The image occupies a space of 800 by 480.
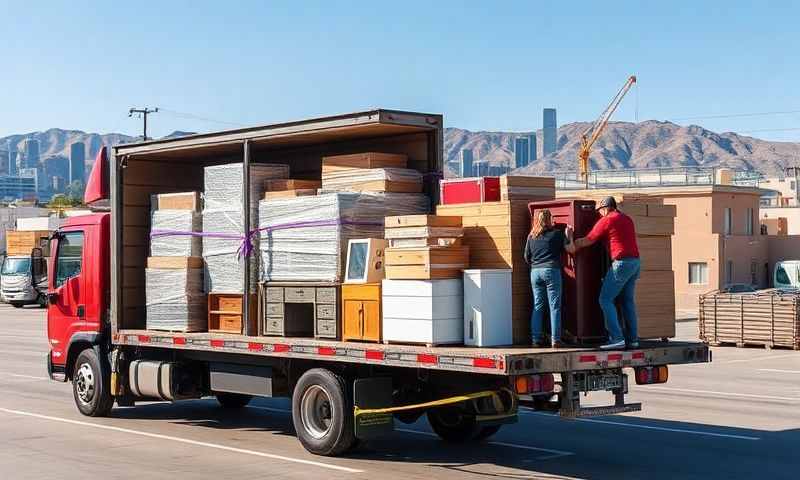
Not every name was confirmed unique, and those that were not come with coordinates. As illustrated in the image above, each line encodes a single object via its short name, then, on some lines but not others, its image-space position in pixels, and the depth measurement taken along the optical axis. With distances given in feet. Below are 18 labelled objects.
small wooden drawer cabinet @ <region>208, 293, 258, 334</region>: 44.52
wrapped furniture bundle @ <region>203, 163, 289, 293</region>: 45.09
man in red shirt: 36.35
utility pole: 268.00
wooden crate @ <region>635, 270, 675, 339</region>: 39.70
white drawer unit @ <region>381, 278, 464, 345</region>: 36.11
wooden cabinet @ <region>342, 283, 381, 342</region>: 38.40
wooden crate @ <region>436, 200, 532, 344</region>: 37.14
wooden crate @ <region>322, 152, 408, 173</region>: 42.75
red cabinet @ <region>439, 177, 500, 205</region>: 38.60
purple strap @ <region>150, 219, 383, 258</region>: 41.29
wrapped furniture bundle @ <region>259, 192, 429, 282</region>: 40.88
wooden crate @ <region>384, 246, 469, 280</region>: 36.35
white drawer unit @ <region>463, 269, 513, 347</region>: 35.96
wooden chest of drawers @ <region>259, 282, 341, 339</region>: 40.32
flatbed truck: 35.78
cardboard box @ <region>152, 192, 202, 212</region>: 48.26
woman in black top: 35.73
